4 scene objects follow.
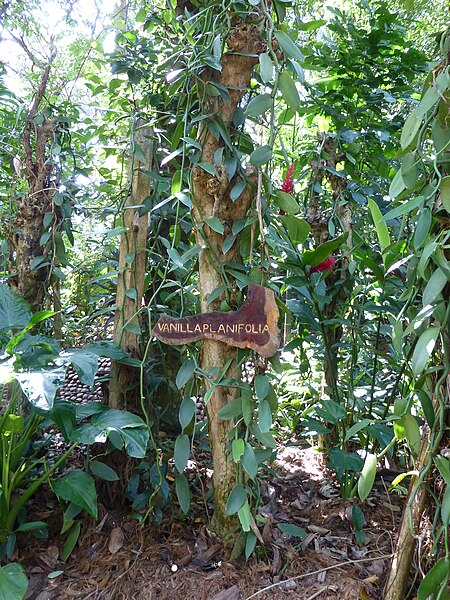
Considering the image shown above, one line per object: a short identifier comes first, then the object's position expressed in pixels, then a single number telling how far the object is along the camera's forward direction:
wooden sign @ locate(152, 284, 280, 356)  0.86
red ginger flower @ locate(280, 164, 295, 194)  1.02
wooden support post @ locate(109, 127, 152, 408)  1.14
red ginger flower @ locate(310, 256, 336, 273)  1.12
